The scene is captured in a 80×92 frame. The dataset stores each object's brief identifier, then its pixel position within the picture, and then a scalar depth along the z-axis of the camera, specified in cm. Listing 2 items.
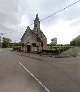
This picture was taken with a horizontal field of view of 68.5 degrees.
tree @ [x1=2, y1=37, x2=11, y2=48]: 4250
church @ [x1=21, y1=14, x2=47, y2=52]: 2019
